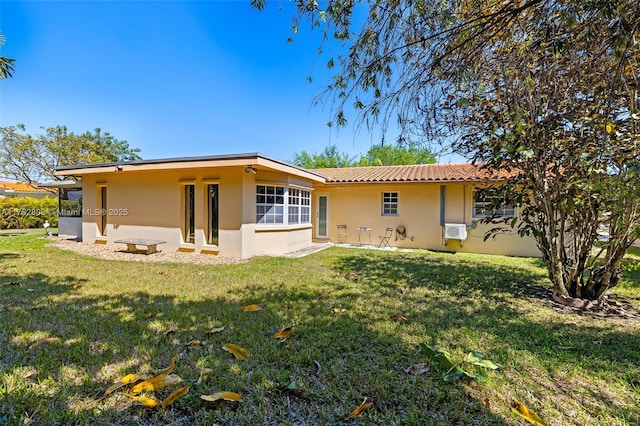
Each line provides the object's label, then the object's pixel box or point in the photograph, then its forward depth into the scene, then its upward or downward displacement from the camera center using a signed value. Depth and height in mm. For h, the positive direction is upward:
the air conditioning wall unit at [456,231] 12023 -792
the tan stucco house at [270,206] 10193 +241
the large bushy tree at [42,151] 22562 +4978
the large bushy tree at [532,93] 3742 +1939
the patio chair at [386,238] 13820 -1234
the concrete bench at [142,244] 10383 -1145
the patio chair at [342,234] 14712 -1108
